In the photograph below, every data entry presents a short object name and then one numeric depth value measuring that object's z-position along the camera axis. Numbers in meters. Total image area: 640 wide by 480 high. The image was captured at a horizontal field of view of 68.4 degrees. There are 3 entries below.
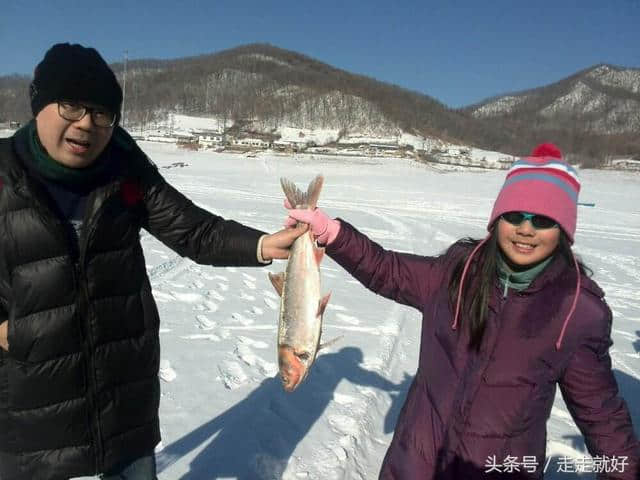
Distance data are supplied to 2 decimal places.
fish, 2.12
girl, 2.06
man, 1.85
